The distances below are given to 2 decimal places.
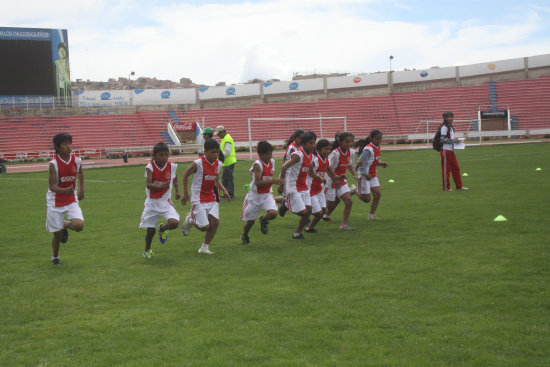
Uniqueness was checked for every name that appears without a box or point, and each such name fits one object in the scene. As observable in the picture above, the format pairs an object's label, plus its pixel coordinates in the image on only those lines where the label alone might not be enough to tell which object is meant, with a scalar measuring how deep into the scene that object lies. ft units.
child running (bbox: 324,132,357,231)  33.01
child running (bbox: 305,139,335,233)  31.94
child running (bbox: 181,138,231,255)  27.35
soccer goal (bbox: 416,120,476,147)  168.04
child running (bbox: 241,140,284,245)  28.76
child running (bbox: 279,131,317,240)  29.99
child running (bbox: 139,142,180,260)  26.55
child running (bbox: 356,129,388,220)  36.22
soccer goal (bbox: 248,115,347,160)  181.57
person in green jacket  48.49
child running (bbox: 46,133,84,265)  25.04
